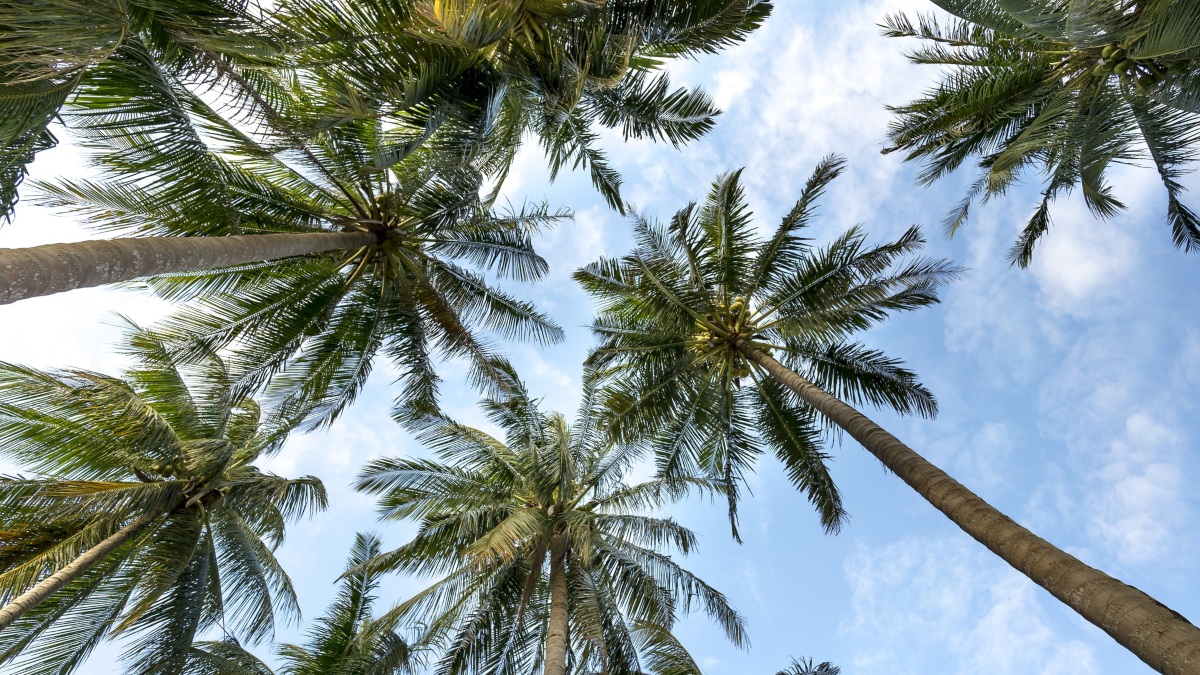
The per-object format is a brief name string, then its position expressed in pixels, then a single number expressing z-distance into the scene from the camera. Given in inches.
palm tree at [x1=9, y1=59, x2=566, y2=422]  289.0
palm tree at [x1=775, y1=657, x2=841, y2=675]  359.9
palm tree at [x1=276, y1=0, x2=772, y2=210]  269.4
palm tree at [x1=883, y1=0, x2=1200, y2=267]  285.7
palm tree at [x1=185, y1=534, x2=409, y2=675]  416.2
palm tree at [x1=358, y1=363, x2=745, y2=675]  424.5
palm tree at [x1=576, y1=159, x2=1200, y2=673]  436.8
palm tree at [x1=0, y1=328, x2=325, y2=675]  350.0
